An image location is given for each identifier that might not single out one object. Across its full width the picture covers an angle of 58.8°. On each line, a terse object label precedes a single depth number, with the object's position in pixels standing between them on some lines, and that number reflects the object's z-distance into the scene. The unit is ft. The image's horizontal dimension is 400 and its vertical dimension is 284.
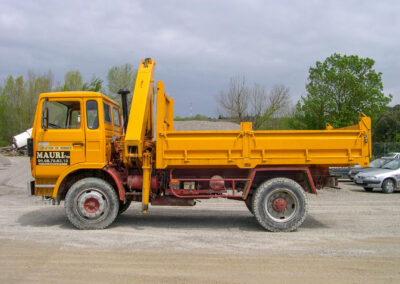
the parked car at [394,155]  74.24
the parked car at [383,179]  49.42
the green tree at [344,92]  99.25
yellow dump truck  23.12
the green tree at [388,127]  139.42
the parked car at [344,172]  66.50
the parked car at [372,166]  57.19
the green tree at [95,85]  96.08
